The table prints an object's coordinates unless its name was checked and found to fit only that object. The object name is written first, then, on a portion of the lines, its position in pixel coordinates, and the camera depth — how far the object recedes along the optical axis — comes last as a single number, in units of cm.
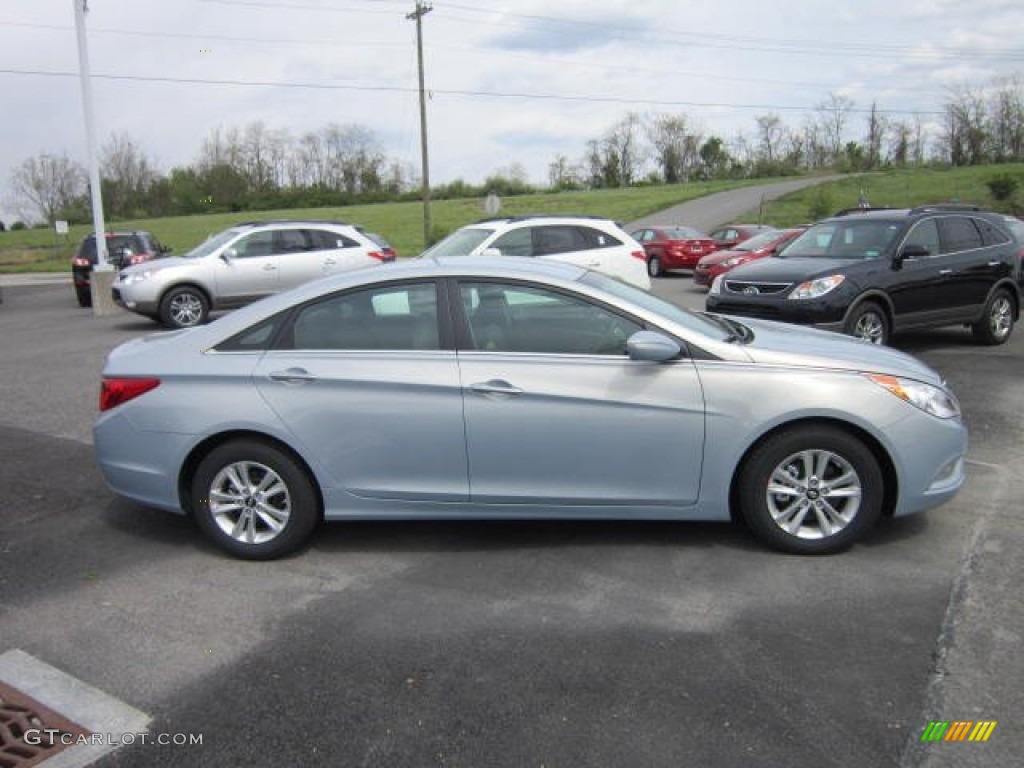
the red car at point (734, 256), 1922
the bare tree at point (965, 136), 6862
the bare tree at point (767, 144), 8862
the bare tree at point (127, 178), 9038
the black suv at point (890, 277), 954
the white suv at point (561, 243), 1209
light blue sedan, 436
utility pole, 3850
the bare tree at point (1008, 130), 6612
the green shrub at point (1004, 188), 4400
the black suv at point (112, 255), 1983
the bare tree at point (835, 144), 8588
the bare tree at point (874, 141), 7881
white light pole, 1727
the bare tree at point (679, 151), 9281
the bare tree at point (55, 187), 8894
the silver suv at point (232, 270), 1411
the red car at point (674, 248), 2464
